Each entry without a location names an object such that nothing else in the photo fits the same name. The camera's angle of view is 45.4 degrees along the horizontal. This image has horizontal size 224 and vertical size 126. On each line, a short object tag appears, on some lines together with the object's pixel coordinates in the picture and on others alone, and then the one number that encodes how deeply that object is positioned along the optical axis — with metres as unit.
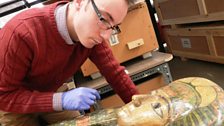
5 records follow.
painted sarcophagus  0.65
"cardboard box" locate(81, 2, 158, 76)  1.64
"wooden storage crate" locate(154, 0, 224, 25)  1.89
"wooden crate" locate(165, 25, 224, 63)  2.04
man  0.82
